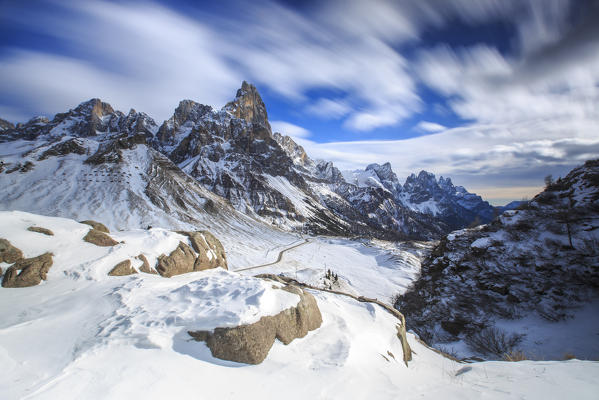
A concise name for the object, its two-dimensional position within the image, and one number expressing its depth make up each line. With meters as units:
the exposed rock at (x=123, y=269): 11.15
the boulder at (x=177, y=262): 13.68
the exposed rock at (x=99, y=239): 12.64
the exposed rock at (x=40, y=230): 11.55
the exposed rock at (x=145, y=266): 12.68
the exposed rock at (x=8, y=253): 9.60
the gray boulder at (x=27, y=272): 9.11
